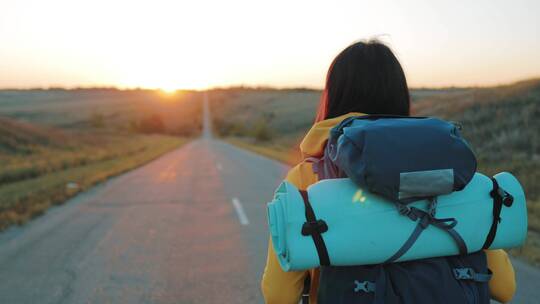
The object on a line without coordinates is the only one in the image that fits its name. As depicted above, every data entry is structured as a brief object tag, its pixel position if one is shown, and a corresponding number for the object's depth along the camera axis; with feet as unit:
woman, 5.46
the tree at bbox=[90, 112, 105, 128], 226.58
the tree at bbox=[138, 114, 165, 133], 267.39
